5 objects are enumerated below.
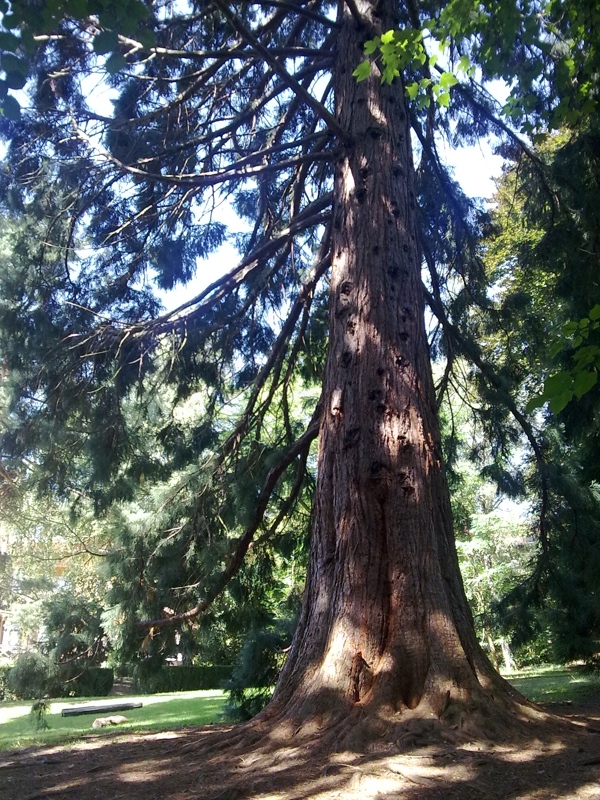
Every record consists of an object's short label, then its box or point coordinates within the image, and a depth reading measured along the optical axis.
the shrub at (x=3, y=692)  17.11
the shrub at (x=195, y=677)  19.30
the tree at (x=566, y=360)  6.26
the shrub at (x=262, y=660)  6.12
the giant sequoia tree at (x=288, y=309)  3.71
